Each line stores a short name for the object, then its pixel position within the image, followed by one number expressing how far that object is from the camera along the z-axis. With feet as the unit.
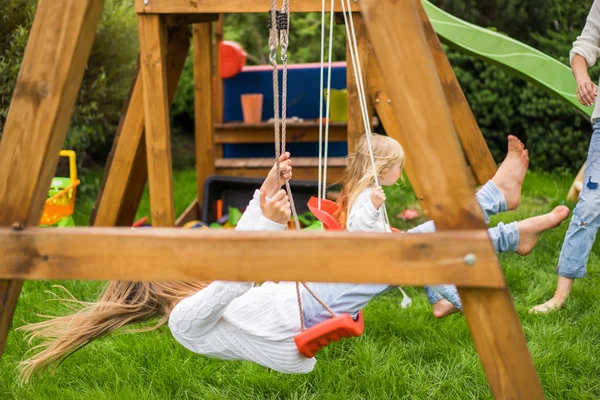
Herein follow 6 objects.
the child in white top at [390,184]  7.77
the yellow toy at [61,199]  15.48
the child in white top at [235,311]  6.73
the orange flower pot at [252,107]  19.07
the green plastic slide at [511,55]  13.42
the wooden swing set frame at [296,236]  5.37
